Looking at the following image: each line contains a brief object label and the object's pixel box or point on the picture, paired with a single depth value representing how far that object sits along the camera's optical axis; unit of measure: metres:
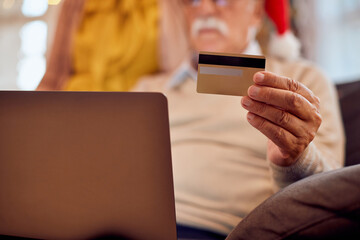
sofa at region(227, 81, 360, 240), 0.83
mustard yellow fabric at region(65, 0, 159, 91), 1.84
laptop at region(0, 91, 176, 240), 0.88
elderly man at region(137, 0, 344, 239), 0.93
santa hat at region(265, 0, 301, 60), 1.70
